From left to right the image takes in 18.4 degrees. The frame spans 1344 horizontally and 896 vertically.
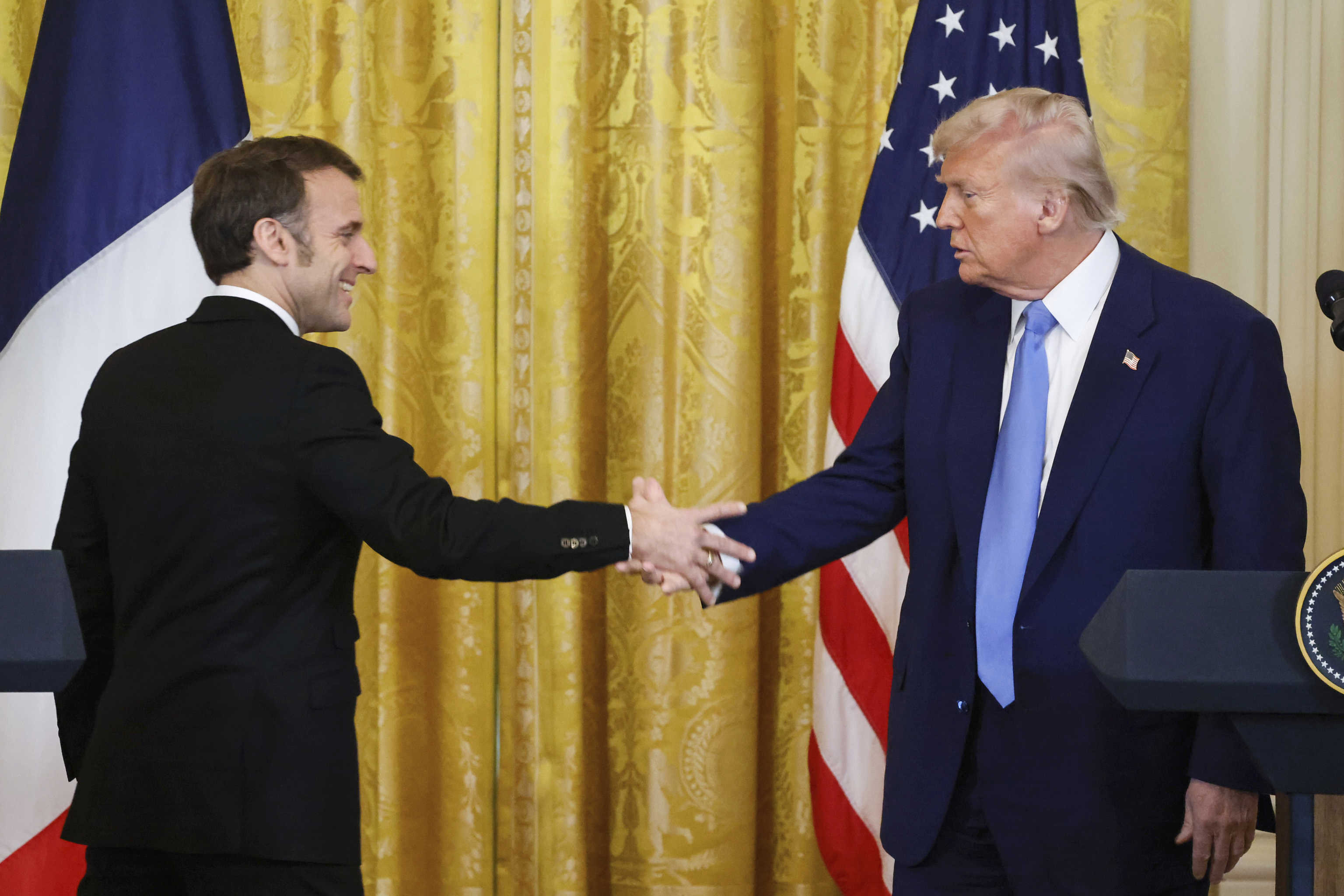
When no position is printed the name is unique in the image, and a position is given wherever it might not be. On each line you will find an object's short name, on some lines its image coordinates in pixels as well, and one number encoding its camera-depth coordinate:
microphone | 5.21
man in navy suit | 5.30
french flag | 6.26
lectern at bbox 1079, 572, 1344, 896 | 4.80
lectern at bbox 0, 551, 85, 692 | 4.91
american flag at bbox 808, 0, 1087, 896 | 6.30
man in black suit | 5.24
